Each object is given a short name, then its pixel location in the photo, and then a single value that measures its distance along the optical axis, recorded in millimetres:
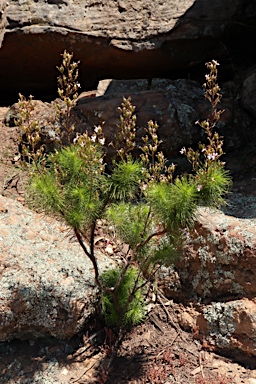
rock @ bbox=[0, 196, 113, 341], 4270
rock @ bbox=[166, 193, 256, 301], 4340
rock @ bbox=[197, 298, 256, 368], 4191
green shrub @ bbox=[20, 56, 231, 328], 3551
